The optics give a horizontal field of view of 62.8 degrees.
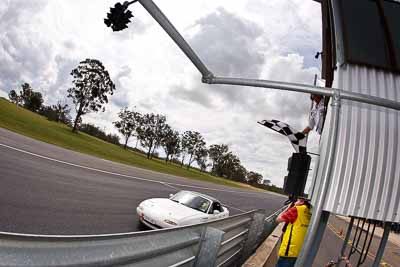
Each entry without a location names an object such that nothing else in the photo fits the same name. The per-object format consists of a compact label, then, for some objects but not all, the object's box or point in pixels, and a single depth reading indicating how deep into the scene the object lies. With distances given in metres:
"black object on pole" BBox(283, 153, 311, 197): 3.03
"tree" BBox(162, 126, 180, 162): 94.58
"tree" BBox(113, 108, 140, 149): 89.88
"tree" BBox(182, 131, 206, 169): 105.88
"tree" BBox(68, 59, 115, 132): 62.14
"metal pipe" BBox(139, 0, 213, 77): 2.23
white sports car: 8.92
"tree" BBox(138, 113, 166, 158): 90.94
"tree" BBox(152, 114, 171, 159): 91.62
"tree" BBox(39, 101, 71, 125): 92.00
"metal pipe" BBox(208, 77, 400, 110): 2.60
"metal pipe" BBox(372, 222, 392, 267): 2.92
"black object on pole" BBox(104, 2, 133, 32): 2.17
